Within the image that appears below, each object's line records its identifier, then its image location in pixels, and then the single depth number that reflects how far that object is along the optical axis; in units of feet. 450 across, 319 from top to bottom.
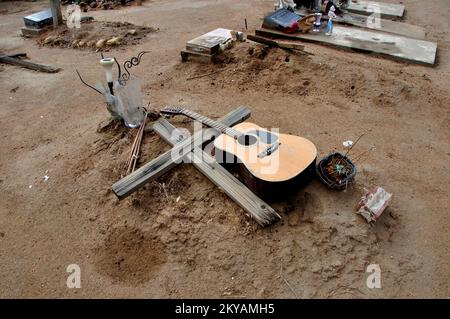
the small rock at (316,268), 8.30
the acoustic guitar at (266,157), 9.07
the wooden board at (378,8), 26.18
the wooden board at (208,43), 18.28
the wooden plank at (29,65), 20.30
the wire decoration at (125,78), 12.13
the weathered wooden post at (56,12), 26.45
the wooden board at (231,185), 9.05
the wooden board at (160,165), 9.83
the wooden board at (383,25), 22.63
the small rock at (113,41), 23.18
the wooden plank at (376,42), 18.66
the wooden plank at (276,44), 17.75
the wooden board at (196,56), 18.35
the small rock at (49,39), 24.84
